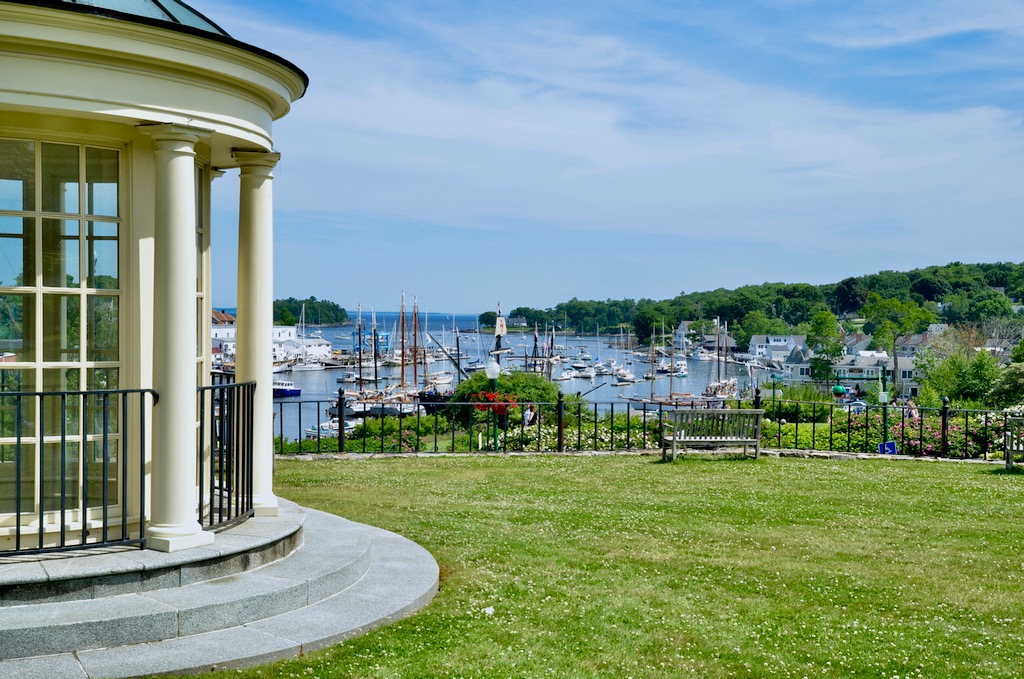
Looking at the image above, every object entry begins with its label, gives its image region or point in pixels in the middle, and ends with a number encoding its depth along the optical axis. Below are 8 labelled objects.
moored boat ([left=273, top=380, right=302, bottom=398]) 97.27
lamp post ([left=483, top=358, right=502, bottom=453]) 20.77
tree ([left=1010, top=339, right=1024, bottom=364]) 71.53
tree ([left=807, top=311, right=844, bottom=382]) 139.25
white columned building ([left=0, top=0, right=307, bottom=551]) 6.39
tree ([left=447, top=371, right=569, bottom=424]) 31.28
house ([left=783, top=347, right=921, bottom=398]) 133.75
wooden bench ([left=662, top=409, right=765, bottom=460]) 15.65
